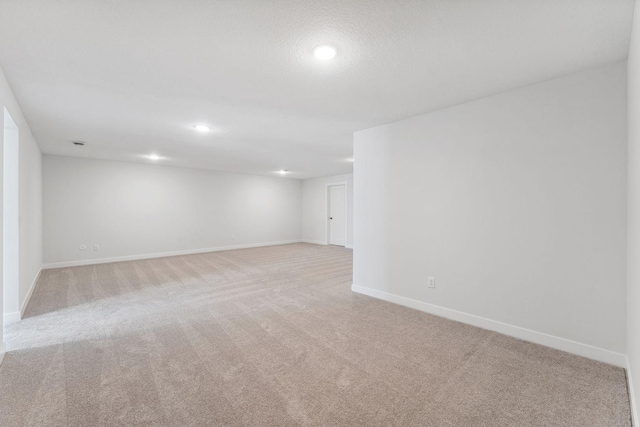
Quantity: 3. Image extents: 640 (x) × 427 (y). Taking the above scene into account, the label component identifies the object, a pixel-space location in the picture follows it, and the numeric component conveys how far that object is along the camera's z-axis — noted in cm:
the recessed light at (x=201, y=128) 381
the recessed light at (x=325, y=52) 192
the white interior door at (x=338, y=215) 909
